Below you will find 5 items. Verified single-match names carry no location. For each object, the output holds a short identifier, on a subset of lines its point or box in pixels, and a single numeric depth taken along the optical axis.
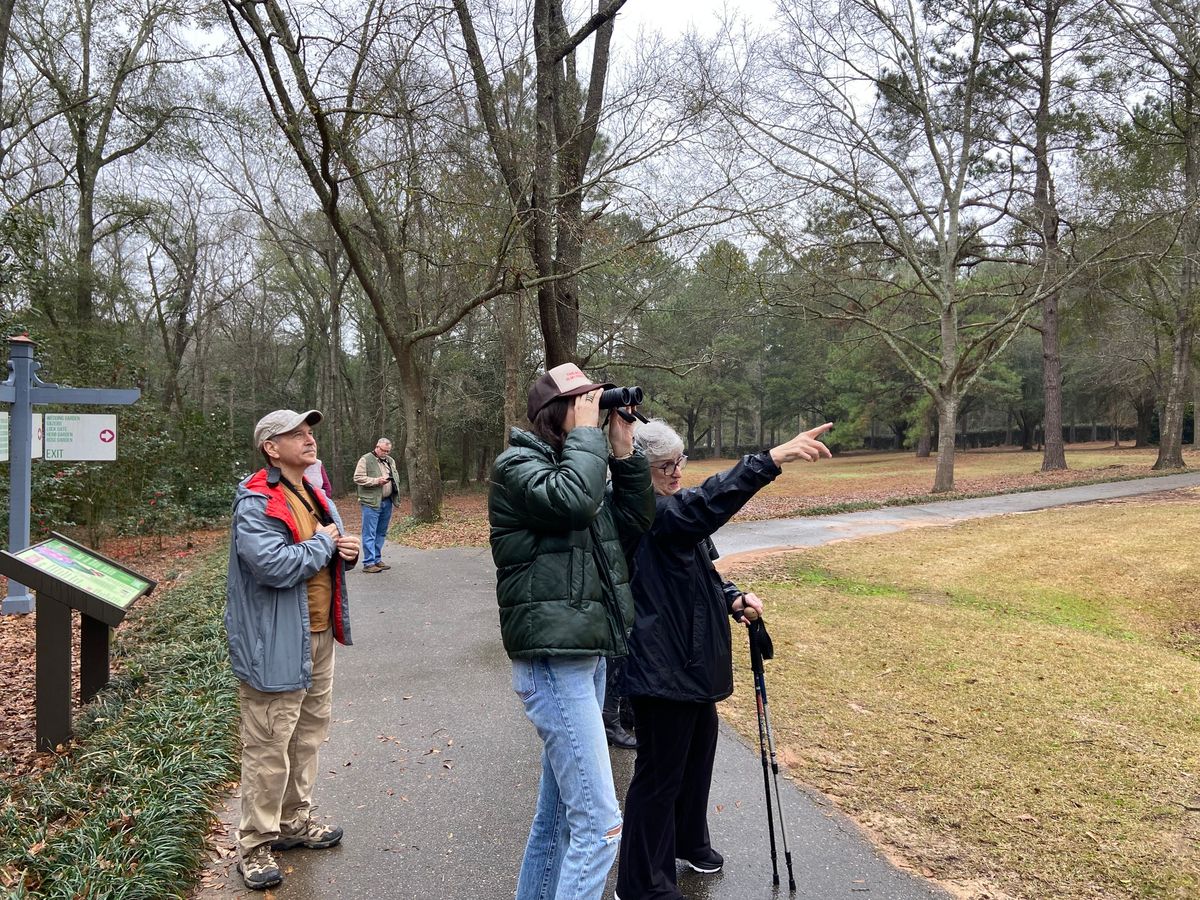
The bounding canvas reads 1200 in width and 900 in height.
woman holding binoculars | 2.20
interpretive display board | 4.16
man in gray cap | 2.97
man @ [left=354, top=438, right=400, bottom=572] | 9.55
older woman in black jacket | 2.65
